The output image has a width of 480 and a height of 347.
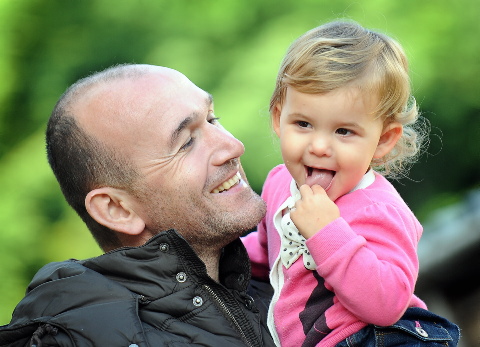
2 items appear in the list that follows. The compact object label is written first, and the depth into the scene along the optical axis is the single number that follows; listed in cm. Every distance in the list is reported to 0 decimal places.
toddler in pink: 435
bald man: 464
